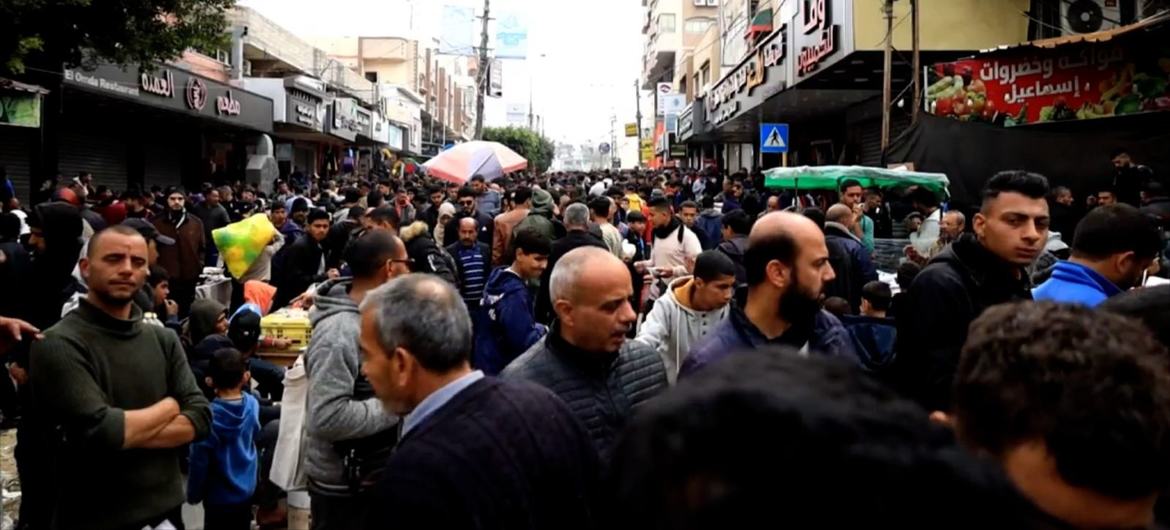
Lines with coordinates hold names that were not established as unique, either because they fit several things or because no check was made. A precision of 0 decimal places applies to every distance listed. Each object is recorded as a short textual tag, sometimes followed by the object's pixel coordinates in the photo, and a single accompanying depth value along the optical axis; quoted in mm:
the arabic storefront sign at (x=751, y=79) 18531
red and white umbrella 15617
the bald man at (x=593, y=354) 3127
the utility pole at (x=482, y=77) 34906
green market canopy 10359
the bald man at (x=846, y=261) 6590
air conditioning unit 12648
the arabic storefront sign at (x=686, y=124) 34906
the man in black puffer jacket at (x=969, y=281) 3549
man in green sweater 3248
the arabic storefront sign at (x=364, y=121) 33688
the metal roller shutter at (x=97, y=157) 18562
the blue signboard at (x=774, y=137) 17062
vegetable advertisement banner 9938
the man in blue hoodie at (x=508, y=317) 5207
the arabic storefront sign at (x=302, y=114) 25328
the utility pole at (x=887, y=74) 12336
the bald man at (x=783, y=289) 3283
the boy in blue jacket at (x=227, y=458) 4699
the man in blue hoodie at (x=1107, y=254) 3520
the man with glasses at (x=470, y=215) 9727
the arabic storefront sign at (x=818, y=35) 14383
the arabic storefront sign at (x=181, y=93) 15250
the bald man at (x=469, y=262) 7902
